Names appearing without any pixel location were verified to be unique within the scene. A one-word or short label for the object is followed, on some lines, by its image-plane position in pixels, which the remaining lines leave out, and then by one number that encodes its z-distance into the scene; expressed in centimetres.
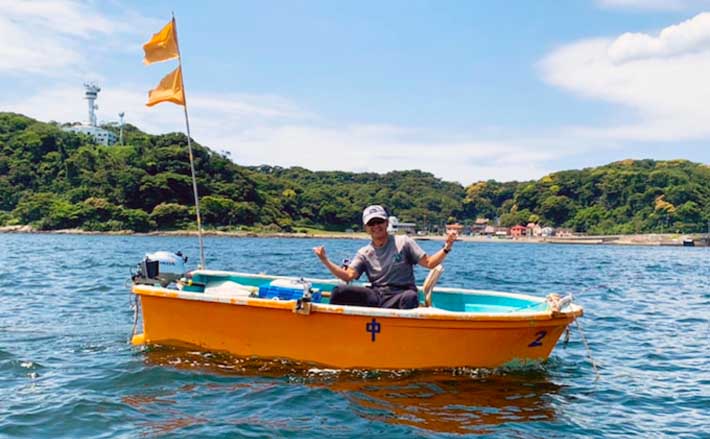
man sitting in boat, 831
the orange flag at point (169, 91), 1095
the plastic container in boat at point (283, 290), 909
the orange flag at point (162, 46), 1084
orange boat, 793
